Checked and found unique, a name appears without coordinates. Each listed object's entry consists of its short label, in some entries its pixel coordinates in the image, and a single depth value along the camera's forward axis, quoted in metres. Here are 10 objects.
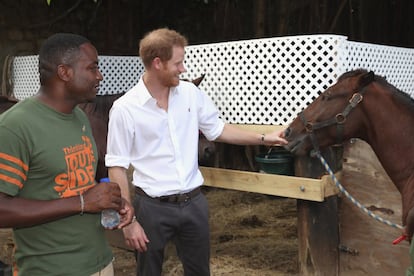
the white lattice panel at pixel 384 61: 3.39
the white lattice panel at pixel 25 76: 6.29
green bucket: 3.48
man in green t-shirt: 1.41
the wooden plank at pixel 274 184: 3.25
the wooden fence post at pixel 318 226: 3.38
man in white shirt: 2.26
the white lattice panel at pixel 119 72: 6.08
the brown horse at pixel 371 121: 2.56
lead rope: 2.75
